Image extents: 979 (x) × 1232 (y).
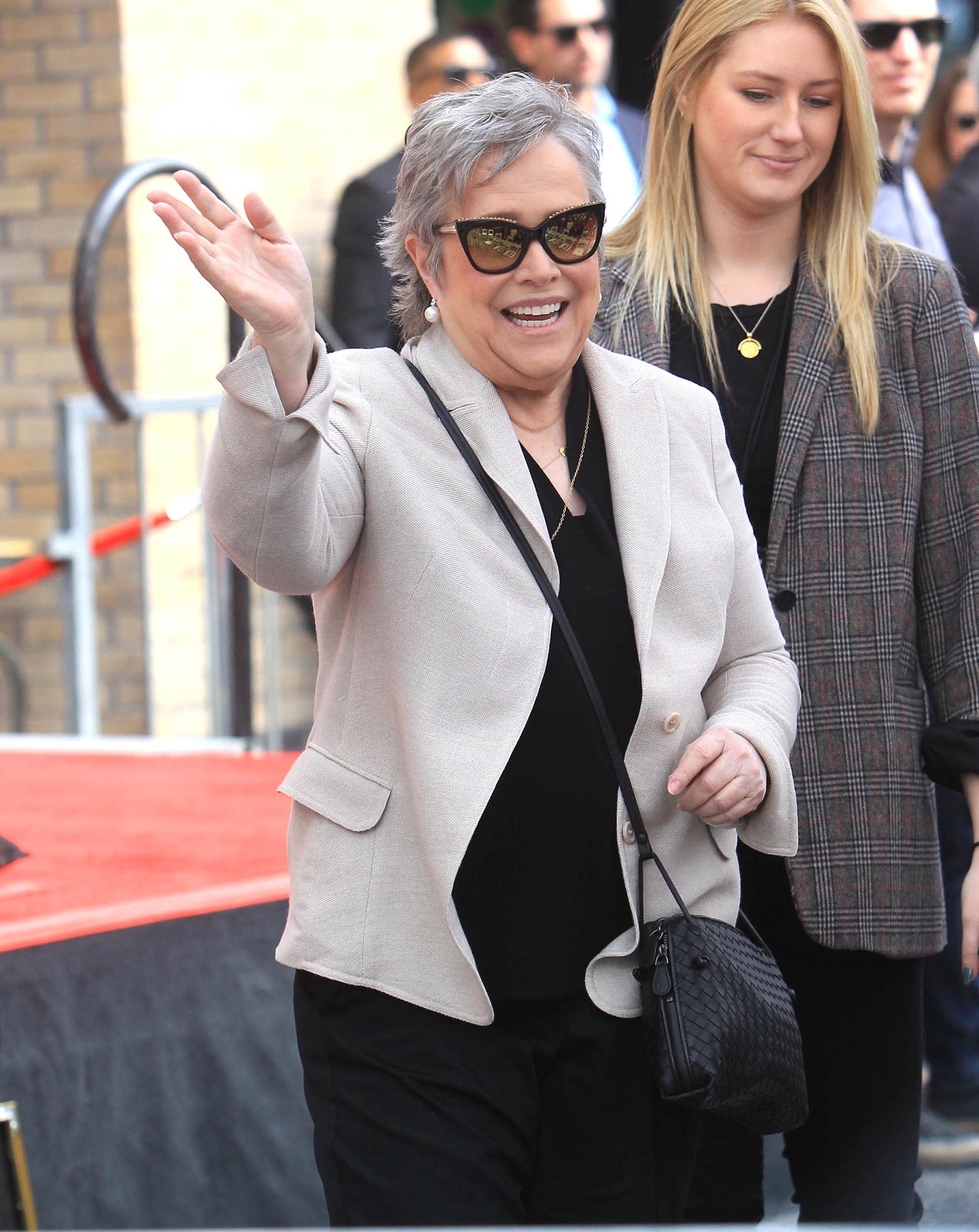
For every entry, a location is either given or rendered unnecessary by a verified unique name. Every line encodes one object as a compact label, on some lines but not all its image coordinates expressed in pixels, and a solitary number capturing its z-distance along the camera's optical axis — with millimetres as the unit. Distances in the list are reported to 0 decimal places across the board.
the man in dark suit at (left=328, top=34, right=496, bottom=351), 10555
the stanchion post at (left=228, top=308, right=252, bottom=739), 9750
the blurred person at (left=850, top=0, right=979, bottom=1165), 7426
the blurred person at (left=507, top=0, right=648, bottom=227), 10883
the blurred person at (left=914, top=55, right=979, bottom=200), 12086
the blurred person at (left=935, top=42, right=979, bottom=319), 7637
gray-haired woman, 3666
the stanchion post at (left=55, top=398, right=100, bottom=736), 10258
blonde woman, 4707
